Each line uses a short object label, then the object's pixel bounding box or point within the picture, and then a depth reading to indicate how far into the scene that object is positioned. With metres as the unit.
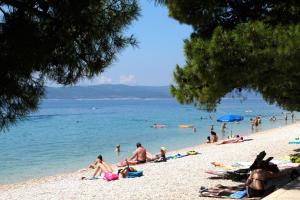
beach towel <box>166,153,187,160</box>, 21.83
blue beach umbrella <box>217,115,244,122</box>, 49.63
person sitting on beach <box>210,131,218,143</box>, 32.91
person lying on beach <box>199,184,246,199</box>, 10.34
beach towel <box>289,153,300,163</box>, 14.94
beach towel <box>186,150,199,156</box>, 22.92
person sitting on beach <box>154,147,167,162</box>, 20.23
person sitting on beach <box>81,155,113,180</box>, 16.55
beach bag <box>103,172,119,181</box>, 15.18
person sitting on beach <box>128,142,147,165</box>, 20.72
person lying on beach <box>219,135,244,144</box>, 29.82
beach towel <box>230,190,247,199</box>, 9.89
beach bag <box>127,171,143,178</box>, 15.60
